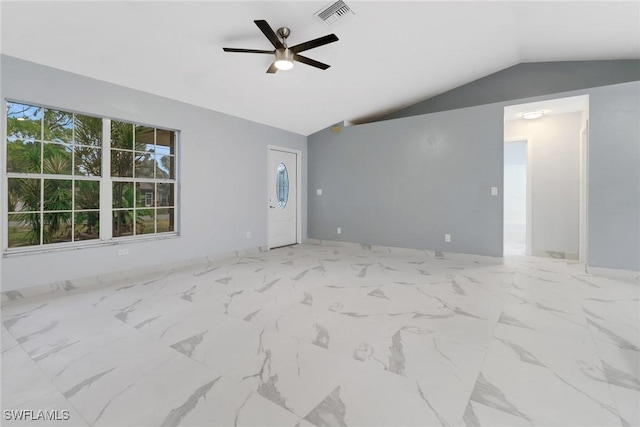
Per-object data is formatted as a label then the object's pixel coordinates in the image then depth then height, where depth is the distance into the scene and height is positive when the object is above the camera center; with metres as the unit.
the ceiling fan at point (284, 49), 2.84 +1.71
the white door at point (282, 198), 6.18 +0.26
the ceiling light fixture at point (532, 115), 4.99 +1.70
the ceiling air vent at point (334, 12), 3.06 +2.14
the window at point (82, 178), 3.25 +0.41
